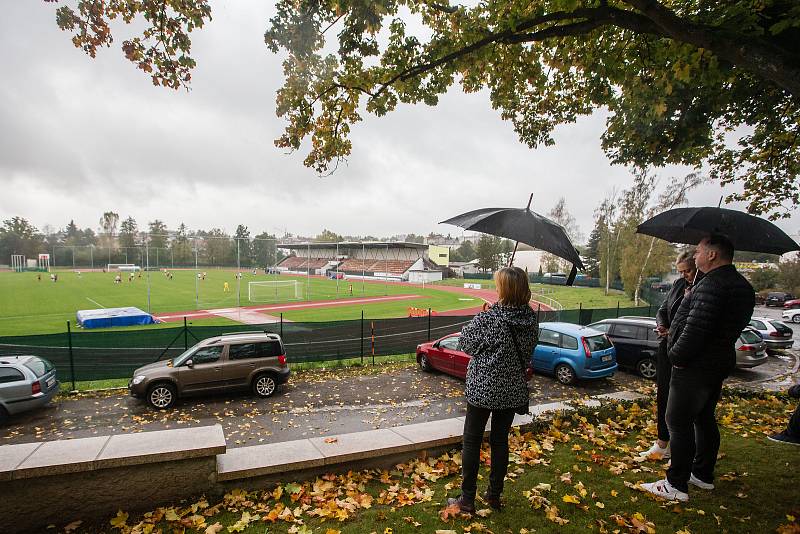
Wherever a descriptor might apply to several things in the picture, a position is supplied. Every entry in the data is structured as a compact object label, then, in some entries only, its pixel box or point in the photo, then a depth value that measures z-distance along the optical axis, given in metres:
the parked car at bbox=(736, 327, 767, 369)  11.97
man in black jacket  3.01
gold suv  9.38
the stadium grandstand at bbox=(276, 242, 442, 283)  73.00
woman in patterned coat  3.02
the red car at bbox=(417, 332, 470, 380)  11.47
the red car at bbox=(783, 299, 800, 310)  32.92
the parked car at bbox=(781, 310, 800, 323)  26.84
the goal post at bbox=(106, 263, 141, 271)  77.06
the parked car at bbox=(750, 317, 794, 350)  15.73
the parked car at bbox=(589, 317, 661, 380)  11.82
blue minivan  10.55
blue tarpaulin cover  22.45
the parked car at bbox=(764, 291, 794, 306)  35.62
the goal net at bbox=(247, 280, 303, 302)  41.14
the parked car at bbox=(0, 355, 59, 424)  8.27
